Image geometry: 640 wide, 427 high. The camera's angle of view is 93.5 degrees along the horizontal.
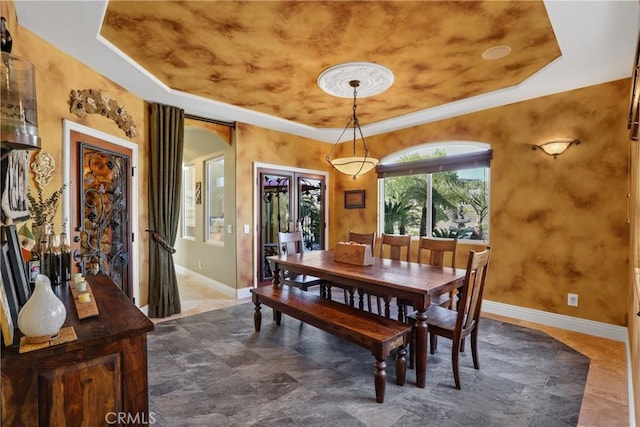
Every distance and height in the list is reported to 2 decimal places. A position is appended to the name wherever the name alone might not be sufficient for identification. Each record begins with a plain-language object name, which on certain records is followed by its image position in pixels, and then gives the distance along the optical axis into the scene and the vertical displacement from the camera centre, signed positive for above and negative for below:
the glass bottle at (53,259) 2.03 -0.32
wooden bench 2.14 -0.90
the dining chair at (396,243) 3.65 -0.39
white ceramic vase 1.09 -0.38
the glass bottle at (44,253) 2.00 -0.27
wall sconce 3.41 +0.76
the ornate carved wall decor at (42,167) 2.45 +0.38
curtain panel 3.85 +0.06
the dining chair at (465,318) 2.24 -0.89
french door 5.11 +0.06
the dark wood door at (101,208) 2.92 +0.05
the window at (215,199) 5.54 +0.24
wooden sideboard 1.04 -0.62
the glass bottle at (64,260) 2.11 -0.34
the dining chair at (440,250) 3.16 -0.41
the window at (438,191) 4.22 +0.33
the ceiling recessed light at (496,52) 2.69 +1.47
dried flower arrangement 2.17 +0.03
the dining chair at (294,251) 3.64 -0.53
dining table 2.29 -0.56
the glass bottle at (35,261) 1.78 -0.31
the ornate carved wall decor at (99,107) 2.84 +1.08
